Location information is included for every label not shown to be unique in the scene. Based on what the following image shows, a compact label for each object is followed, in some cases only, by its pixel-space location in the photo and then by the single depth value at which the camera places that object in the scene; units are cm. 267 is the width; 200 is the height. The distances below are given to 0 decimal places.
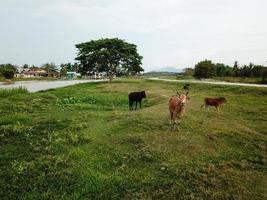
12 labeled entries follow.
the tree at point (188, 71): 6073
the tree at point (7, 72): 5743
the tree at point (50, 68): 9034
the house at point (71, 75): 8102
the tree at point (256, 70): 3996
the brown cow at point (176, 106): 748
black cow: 1257
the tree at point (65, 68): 8987
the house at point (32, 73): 8348
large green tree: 3260
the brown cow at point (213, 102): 1116
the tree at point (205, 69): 3278
